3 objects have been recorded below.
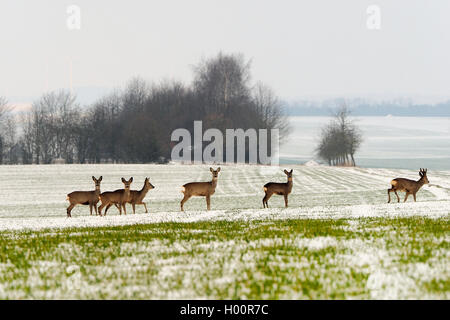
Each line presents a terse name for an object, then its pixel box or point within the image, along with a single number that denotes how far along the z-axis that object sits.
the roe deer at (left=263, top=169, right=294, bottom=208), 29.39
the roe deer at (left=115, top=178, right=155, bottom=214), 28.50
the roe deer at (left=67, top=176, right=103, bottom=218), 28.70
